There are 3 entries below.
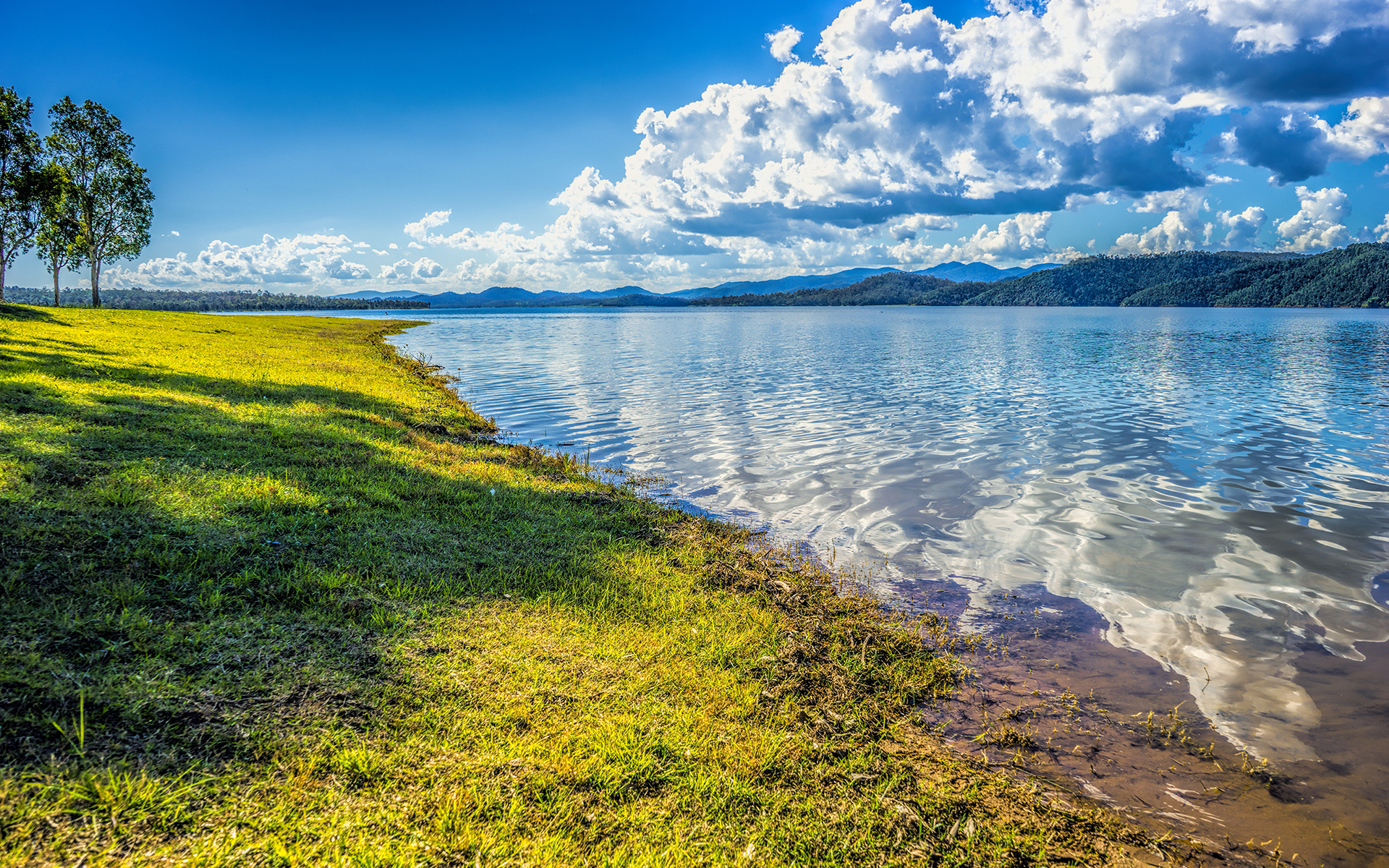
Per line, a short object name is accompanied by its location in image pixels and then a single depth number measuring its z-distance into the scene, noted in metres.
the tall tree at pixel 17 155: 40.41
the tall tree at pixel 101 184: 61.88
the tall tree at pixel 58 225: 43.41
